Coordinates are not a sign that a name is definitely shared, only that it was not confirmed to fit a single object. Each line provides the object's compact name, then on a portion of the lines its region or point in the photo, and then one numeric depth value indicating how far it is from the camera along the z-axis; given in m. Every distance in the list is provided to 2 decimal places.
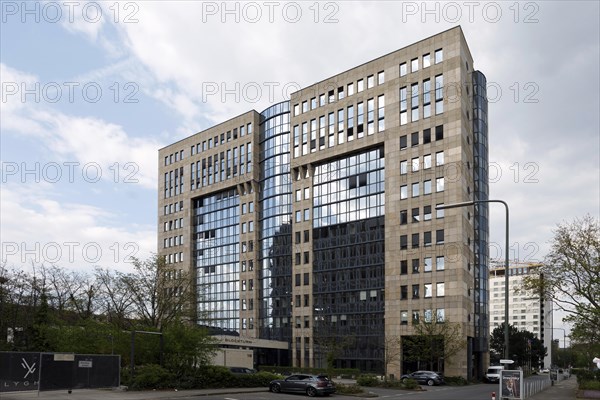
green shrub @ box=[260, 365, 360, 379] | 74.55
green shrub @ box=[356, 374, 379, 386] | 54.78
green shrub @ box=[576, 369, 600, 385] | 53.99
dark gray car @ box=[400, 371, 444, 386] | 61.40
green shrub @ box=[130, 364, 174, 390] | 38.09
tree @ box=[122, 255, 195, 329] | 57.72
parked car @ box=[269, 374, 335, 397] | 40.44
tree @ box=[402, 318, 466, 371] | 66.88
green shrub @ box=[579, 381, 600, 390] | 43.46
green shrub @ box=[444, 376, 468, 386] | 64.00
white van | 70.79
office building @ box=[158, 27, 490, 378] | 73.00
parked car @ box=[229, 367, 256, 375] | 53.45
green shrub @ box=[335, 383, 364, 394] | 43.53
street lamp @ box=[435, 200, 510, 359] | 24.99
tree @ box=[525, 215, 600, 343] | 42.25
